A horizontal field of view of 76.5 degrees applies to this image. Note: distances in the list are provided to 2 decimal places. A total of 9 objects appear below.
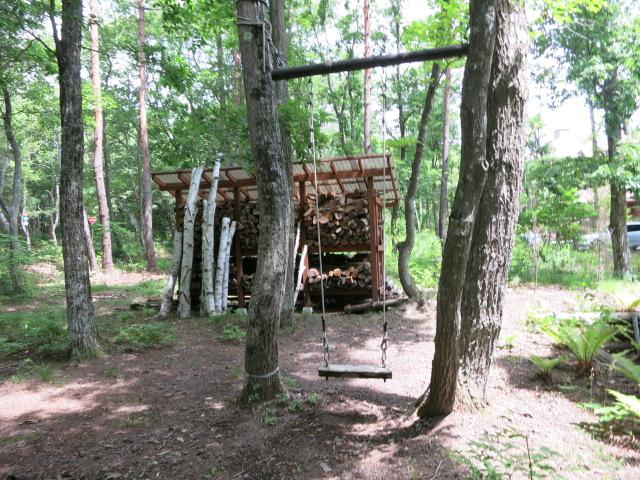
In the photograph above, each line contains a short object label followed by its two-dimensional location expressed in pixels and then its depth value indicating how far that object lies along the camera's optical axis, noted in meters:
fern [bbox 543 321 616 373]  4.81
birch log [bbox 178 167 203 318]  9.04
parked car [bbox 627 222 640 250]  19.25
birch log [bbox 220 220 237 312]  9.26
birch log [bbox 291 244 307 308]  9.38
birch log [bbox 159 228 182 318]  8.91
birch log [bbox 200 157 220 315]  8.83
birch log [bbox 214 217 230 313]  9.04
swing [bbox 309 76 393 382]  3.69
